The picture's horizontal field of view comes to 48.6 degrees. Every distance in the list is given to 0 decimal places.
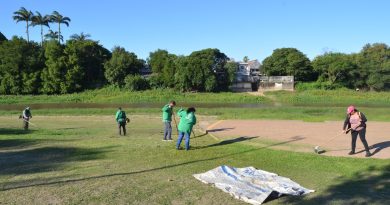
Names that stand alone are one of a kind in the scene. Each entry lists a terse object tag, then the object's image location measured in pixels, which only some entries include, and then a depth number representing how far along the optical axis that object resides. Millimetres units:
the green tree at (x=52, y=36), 88438
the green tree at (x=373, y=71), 74938
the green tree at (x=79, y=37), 85081
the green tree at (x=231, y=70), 74062
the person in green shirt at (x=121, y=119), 21609
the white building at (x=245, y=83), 76188
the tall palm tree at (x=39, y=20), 86375
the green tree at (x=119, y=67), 74188
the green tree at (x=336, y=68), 75938
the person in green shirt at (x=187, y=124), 15742
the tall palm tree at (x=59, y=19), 86688
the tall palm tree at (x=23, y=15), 85188
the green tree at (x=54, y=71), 71500
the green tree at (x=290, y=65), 79938
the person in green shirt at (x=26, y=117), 25684
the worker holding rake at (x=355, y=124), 14258
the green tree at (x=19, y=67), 72188
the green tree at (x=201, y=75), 70938
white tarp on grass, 9188
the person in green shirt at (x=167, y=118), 18289
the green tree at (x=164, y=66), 73812
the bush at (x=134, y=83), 71562
